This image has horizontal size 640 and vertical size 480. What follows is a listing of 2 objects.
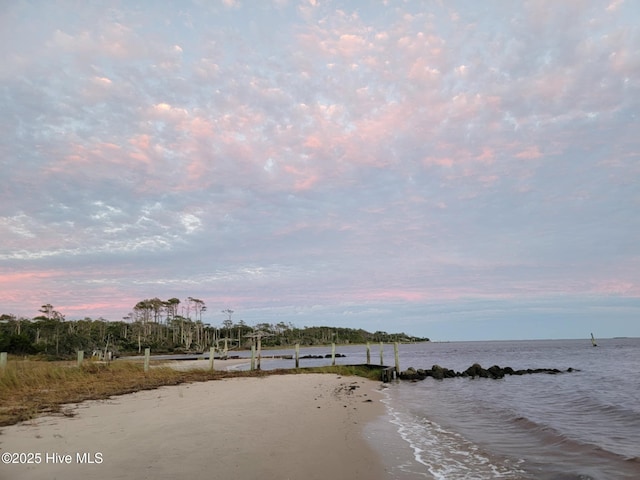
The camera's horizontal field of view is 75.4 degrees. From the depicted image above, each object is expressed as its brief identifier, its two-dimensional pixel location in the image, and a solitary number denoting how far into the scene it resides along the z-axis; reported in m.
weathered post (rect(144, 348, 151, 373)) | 24.85
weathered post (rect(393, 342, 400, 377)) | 35.12
